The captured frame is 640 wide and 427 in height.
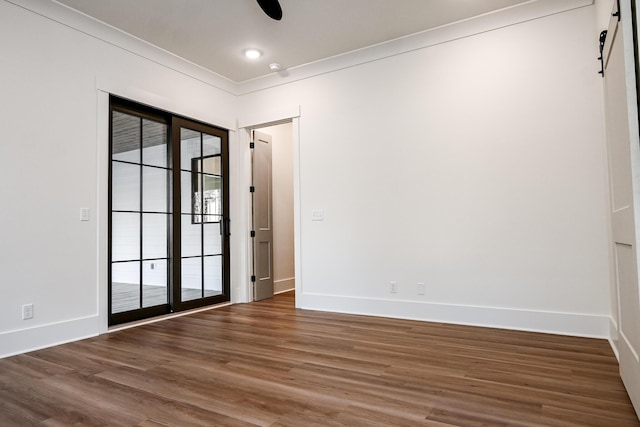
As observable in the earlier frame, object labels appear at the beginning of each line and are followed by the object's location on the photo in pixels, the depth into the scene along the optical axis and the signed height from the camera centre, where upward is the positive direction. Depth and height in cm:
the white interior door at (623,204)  180 +9
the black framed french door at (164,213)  399 +20
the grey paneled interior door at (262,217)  538 +17
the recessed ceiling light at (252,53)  438 +196
